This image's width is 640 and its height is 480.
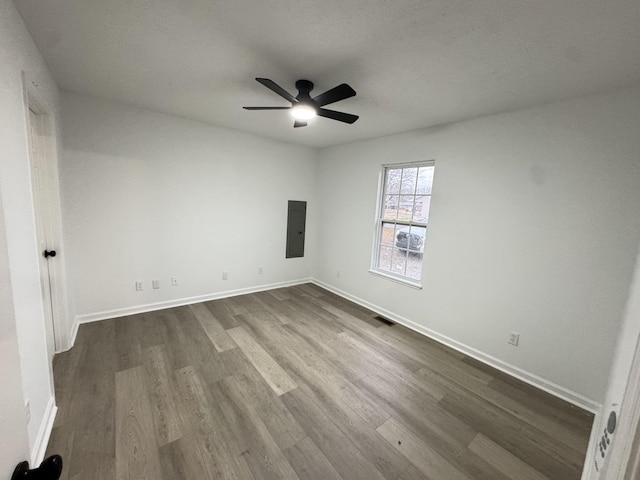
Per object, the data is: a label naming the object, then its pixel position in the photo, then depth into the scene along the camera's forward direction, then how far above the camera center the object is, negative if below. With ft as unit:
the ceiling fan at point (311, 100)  6.02 +2.65
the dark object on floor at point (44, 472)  1.67 -1.82
